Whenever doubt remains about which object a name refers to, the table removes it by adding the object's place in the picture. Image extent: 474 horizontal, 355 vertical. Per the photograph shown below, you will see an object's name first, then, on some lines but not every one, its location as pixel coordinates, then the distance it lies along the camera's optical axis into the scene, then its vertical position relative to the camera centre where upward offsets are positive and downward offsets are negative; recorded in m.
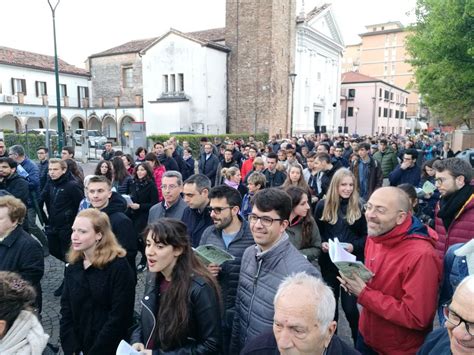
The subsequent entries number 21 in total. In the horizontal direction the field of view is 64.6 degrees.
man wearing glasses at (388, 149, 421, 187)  7.86 -0.86
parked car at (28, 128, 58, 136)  29.25 -0.34
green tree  15.27 +3.55
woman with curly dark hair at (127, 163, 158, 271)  6.27 -1.14
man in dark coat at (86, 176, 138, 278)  4.27 -0.94
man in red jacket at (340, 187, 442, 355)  2.45 -1.01
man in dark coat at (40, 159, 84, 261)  5.35 -1.12
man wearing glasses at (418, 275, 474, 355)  1.63 -0.83
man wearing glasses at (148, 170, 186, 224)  4.73 -0.88
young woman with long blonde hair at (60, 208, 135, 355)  2.95 -1.31
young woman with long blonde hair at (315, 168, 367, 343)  3.98 -1.03
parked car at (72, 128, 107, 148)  31.65 -0.90
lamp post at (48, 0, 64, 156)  13.43 +2.32
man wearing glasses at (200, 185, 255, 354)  3.17 -0.96
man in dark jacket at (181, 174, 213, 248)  4.18 -0.90
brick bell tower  32.88 +6.11
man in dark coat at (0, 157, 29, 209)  5.70 -0.83
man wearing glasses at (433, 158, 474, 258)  3.48 -0.70
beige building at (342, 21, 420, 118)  81.62 +16.42
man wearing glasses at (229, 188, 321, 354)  2.54 -0.93
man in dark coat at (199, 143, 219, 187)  10.35 -0.95
